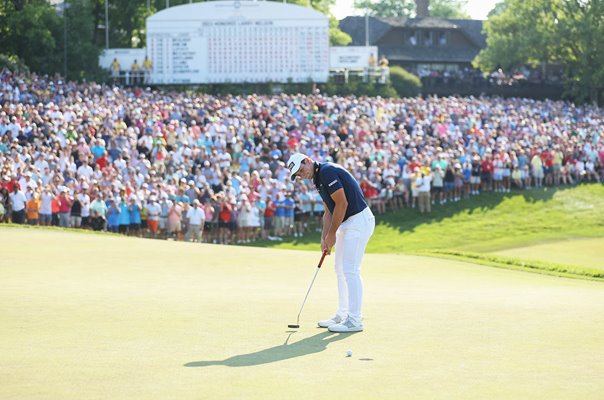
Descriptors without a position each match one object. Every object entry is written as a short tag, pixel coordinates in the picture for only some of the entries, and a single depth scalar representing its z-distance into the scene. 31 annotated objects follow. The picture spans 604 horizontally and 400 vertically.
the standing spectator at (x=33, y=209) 29.03
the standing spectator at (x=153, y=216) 31.06
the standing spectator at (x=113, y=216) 30.52
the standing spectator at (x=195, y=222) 31.45
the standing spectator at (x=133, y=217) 30.83
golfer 11.65
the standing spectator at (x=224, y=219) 32.81
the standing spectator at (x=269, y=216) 34.47
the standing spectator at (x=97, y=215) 30.06
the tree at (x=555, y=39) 59.19
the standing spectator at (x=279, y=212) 34.66
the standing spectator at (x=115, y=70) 50.97
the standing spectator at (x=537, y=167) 42.19
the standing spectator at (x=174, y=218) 31.25
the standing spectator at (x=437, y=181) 39.06
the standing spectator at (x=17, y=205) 28.61
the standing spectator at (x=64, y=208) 29.53
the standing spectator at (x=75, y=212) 29.73
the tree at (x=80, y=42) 50.72
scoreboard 50.25
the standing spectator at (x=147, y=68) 50.34
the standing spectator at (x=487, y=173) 41.09
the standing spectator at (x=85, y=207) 29.80
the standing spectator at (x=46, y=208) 29.33
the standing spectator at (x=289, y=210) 34.84
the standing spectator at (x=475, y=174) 40.69
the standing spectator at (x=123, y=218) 30.64
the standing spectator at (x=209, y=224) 32.53
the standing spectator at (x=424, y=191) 37.78
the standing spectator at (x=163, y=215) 31.35
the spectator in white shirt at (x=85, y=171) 31.90
